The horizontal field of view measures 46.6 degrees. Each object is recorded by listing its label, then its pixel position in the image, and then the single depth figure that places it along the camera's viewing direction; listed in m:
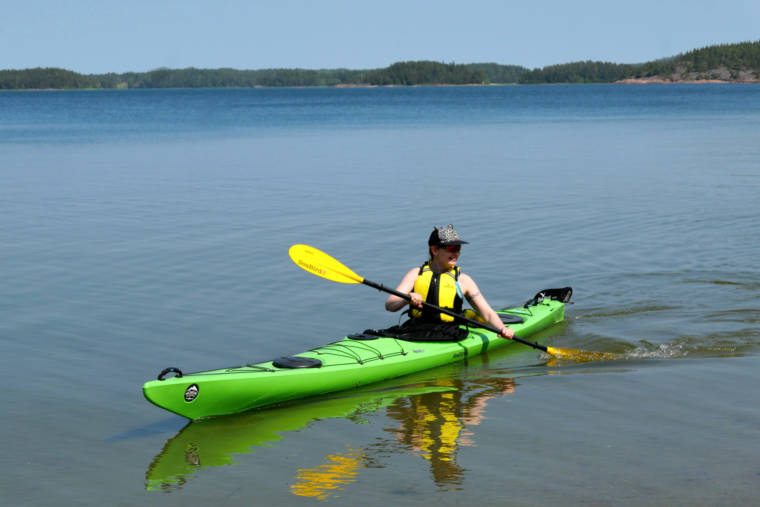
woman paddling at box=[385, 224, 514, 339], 7.83
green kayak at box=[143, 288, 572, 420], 6.73
